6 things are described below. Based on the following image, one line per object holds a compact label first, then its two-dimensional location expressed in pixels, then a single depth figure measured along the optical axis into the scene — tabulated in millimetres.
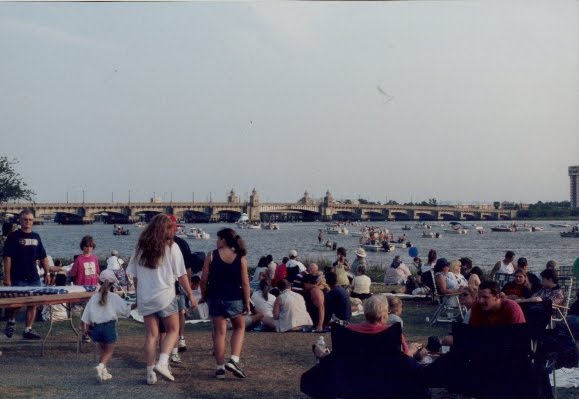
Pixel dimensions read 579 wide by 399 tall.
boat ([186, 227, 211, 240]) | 89062
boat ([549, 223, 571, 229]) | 131850
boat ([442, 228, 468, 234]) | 109688
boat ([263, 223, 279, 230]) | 124638
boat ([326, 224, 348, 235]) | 104688
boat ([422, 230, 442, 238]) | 91188
